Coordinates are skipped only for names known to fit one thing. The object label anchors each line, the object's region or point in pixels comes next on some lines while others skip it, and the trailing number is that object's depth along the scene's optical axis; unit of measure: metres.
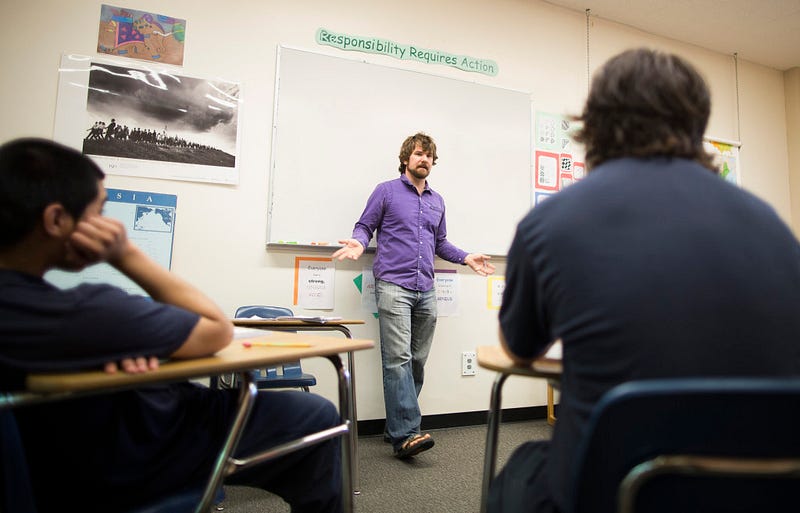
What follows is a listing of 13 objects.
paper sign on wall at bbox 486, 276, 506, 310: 3.14
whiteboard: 2.69
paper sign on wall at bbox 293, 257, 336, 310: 2.66
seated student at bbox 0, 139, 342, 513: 0.66
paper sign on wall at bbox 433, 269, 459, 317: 3.00
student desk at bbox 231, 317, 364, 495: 1.73
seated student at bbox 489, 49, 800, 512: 0.58
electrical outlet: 3.00
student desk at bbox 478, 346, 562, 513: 0.82
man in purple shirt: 2.43
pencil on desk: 1.00
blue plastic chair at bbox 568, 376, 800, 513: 0.49
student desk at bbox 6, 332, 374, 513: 0.60
